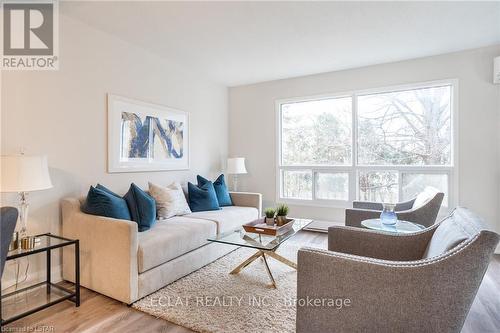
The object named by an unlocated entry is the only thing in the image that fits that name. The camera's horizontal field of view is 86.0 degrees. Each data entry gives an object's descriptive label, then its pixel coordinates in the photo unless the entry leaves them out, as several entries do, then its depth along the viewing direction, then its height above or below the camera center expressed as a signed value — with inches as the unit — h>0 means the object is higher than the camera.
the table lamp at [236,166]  176.6 +0.3
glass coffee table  87.8 -25.7
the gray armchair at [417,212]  101.0 -18.0
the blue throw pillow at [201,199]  139.6 -17.0
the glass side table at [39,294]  73.7 -40.9
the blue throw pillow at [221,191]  154.3 -14.5
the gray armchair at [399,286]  43.8 -21.1
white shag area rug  73.5 -42.4
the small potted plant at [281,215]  104.3 -19.1
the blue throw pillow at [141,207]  103.0 -15.8
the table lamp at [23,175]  73.0 -2.3
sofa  81.7 -29.0
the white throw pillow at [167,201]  120.0 -16.2
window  141.9 +12.4
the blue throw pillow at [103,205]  92.8 -13.4
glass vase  87.4 -16.2
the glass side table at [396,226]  84.2 -19.9
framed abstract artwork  119.5 +15.2
